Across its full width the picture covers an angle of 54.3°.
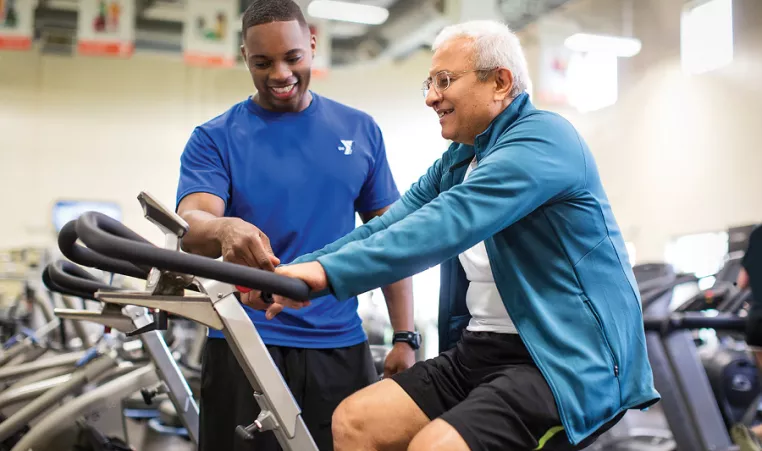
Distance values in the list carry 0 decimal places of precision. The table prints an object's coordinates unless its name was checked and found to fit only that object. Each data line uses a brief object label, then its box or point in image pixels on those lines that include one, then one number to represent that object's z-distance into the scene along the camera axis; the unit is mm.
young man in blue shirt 2121
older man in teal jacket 1352
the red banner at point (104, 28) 7633
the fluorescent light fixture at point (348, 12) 8164
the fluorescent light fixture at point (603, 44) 9133
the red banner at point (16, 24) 7895
